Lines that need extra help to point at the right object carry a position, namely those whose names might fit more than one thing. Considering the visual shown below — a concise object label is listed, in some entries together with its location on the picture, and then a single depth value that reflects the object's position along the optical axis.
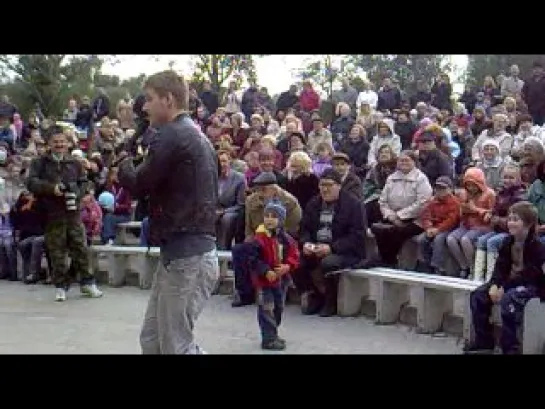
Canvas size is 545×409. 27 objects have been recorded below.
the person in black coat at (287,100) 16.97
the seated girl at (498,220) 7.78
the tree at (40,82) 31.02
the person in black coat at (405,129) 12.84
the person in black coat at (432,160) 9.86
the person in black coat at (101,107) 18.33
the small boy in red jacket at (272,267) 6.93
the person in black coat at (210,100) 17.64
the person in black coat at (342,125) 13.74
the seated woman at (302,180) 9.20
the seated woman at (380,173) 9.80
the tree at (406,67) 30.17
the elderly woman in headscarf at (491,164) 9.67
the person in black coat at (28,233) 10.34
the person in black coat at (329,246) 8.14
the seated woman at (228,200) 9.91
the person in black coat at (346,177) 8.33
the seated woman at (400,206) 8.85
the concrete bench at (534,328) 6.12
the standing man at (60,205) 8.86
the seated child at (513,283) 6.20
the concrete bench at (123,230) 11.25
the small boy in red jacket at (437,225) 8.32
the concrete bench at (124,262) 9.79
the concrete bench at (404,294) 7.32
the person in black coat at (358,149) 11.93
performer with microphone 4.51
